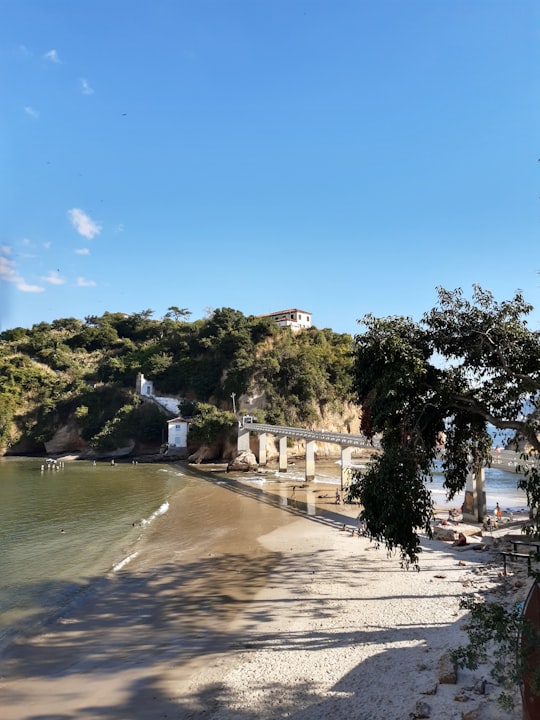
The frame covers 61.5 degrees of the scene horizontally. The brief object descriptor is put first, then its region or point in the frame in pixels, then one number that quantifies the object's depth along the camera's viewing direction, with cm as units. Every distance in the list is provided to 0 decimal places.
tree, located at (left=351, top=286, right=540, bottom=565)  792
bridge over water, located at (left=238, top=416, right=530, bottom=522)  2169
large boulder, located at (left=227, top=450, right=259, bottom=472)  4919
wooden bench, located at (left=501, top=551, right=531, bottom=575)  1409
